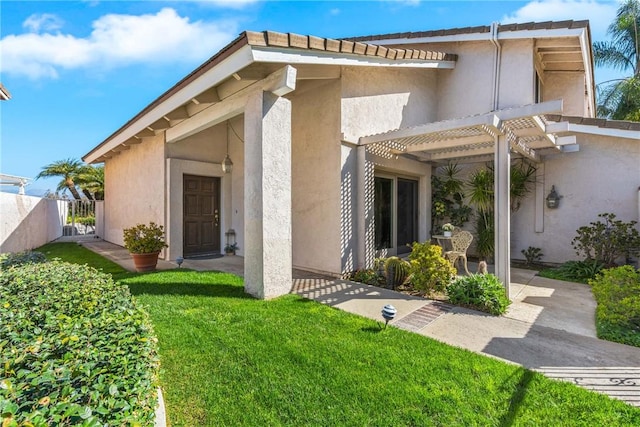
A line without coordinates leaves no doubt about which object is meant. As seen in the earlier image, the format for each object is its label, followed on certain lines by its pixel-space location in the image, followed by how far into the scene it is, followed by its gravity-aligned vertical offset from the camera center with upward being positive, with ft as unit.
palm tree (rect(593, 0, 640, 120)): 56.44 +30.58
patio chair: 26.61 -2.99
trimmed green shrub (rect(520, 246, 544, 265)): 33.32 -4.71
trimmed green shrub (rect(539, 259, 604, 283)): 27.02 -5.47
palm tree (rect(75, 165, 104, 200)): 86.52 +9.07
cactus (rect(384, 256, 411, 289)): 23.30 -4.65
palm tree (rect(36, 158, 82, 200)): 84.81 +11.62
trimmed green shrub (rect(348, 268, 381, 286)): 24.56 -5.34
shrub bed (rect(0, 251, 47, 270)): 19.84 -3.27
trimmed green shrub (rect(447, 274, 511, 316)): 18.15 -5.09
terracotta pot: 26.02 -4.23
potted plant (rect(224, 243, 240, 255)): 35.91 -4.24
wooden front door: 33.91 -0.26
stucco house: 19.58 +6.37
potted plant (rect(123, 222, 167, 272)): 25.99 -2.90
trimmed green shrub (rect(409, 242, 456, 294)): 21.12 -4.13
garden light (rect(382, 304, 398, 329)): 14.39 -4.79
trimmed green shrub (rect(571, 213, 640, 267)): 27.09 -2.48
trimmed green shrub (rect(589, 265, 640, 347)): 14.84 -5.16
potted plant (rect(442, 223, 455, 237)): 30.22 -1.74
